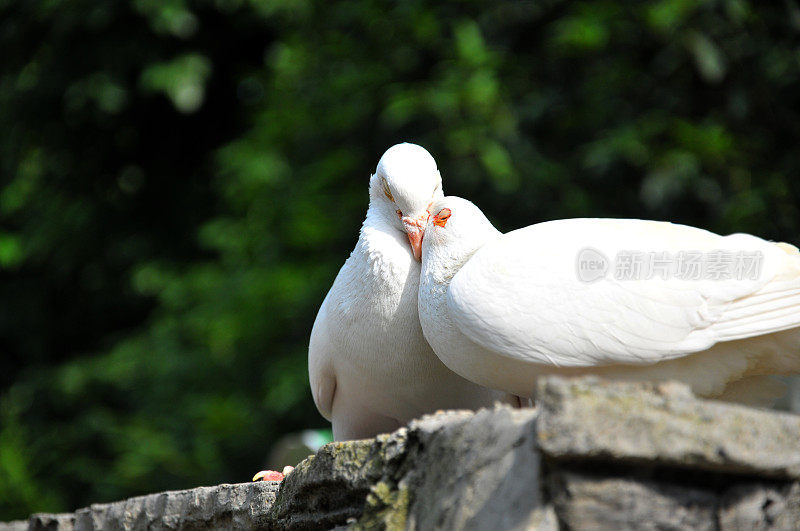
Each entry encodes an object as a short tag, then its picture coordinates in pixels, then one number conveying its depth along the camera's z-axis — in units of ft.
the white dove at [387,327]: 19.39
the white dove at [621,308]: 15.79
